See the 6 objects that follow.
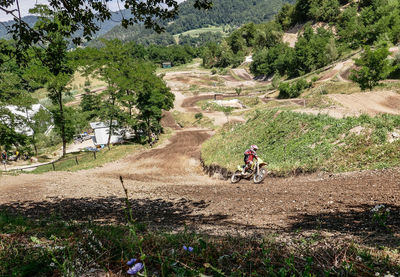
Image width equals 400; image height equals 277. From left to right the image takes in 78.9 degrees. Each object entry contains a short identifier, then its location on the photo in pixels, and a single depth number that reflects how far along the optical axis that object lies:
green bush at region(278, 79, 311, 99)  52.41
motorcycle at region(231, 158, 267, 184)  12.73
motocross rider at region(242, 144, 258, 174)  13.16
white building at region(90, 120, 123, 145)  47.72
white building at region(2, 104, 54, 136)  24.85
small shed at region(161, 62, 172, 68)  161.12
